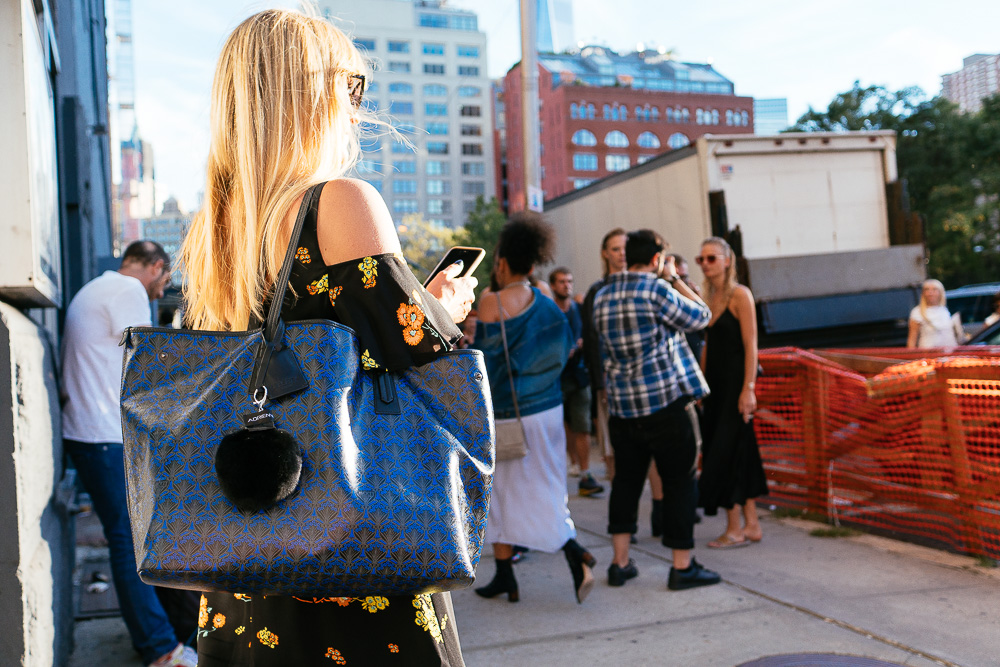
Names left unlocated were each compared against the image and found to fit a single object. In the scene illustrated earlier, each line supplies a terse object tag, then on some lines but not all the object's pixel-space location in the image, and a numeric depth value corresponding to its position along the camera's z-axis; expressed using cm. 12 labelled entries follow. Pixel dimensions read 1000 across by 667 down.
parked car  1516
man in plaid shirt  458
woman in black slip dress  551
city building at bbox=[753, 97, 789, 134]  18795
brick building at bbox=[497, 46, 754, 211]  8731
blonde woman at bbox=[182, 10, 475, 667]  152
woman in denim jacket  454
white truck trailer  1073
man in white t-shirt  365
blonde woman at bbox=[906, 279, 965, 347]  960
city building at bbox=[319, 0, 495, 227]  11212
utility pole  1249
